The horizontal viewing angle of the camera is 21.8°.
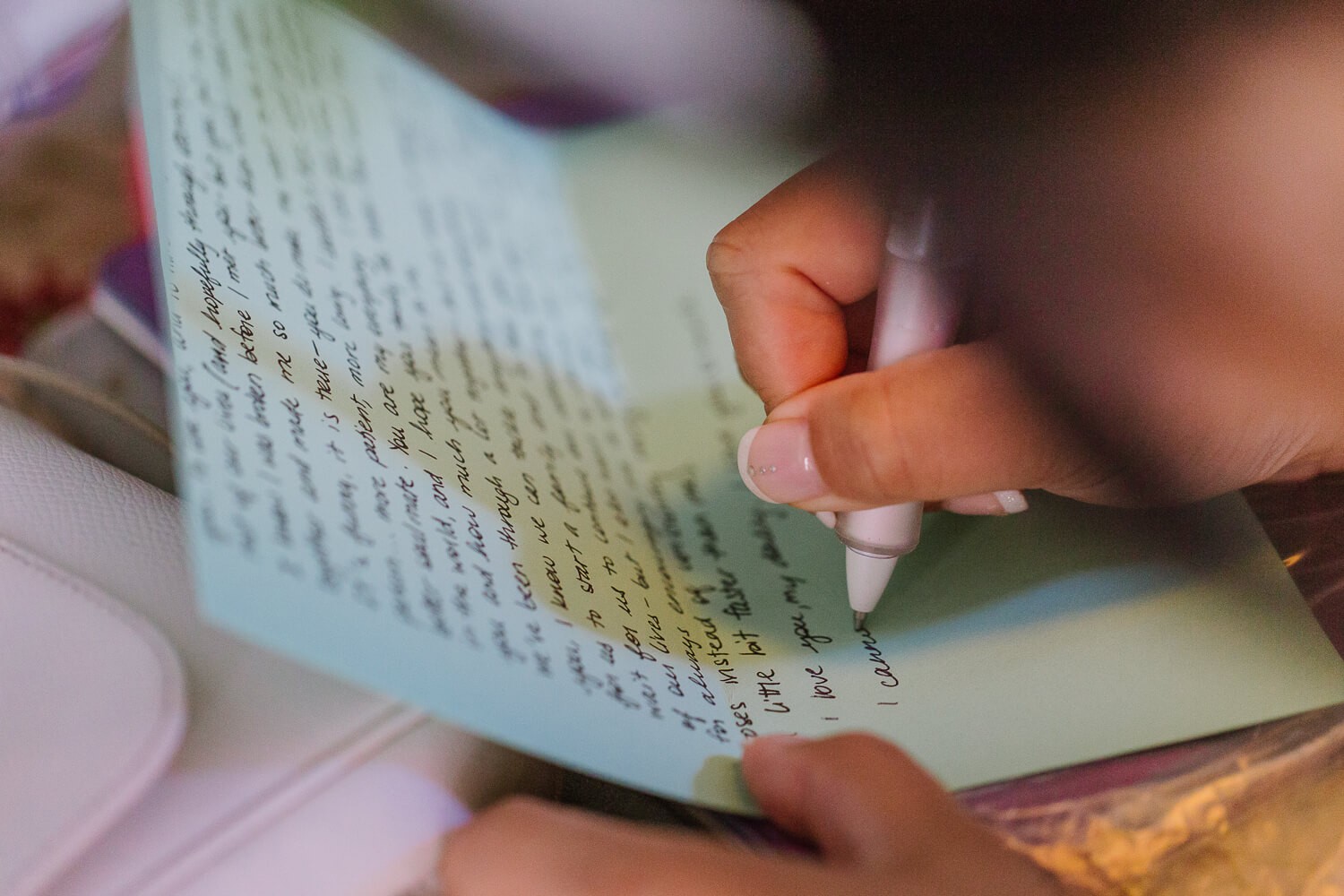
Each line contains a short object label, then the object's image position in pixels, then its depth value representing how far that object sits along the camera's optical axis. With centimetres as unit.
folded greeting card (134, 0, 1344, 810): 46
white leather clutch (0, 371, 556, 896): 45
